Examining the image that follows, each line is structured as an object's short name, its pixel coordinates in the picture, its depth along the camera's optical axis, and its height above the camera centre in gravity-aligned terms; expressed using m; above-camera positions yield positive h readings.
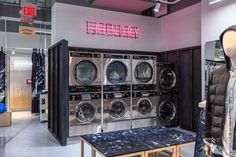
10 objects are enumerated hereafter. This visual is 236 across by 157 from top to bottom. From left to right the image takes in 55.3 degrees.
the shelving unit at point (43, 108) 7.24 -1.02
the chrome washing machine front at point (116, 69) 5.38 +0.19
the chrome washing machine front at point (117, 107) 5.41 -0.74
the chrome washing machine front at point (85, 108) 4.99 -0.72
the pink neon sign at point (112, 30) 6.11 +1.33
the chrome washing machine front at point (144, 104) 5.75 -0.73
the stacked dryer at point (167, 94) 6.04 -0.47
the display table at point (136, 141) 2.76 -0.90
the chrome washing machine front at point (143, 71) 5.75 +0.14
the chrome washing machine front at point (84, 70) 4.96 +0.15
